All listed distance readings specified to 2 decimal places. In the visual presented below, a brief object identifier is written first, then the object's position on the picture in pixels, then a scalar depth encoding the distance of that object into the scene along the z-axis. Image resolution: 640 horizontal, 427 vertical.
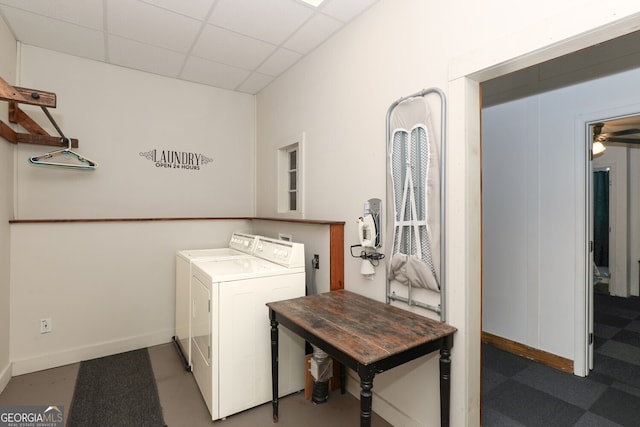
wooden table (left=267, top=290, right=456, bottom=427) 1.40
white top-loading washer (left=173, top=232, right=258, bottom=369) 2.76
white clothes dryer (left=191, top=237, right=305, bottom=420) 2.11
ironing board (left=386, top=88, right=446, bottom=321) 1.80
